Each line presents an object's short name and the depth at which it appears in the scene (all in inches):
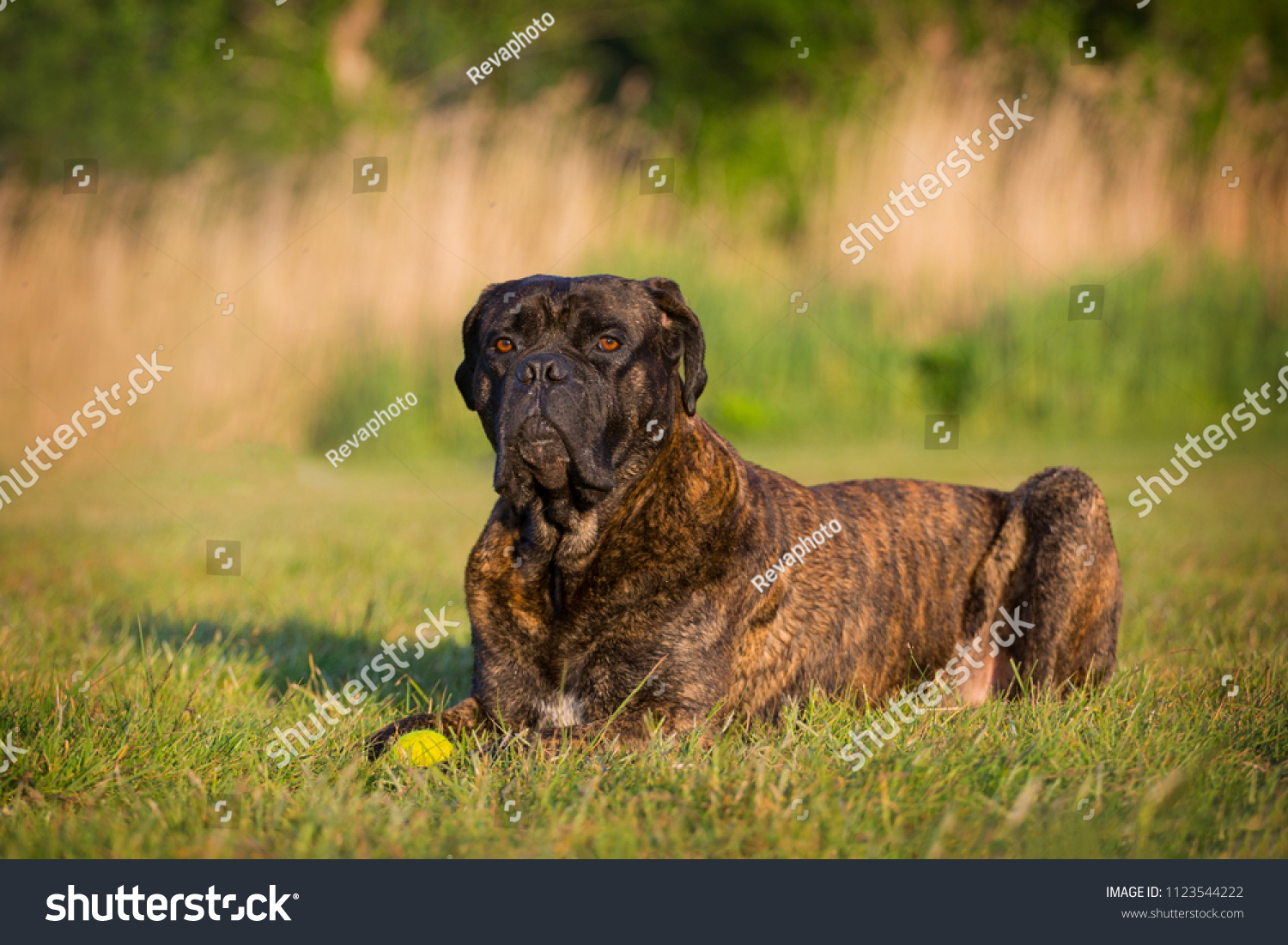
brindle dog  132.5
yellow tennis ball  127.4
